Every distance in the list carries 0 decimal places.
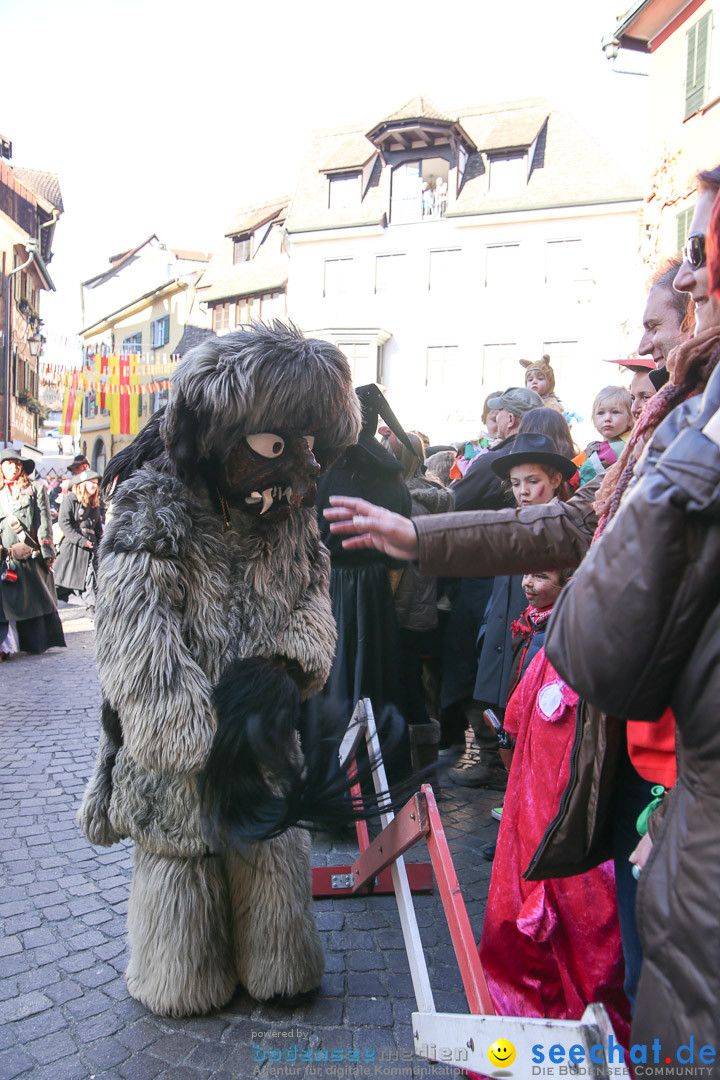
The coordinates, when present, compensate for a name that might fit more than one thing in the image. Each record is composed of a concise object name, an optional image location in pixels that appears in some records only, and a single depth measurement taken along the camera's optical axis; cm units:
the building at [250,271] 2992
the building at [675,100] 1357
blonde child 449
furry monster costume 221
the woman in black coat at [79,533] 1020
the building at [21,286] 2766
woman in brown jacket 96
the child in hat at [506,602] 331
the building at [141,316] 3400
